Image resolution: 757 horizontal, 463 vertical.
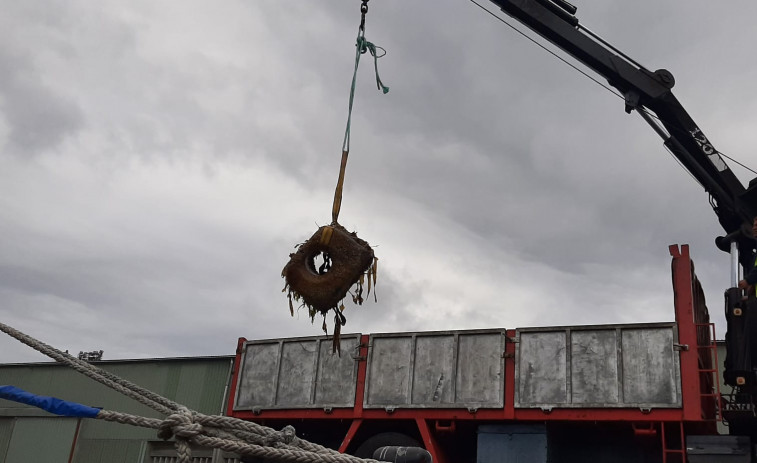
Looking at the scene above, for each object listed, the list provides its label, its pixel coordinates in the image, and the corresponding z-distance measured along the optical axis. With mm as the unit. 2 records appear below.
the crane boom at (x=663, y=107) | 10797
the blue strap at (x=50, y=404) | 4086
